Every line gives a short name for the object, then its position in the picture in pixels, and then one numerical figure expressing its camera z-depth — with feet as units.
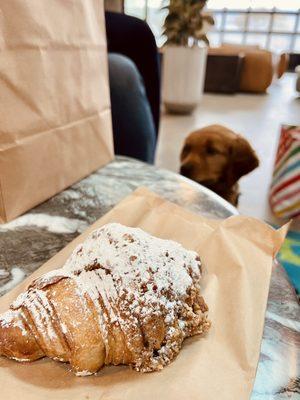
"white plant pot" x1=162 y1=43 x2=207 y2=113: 12.84
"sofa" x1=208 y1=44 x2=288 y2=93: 19.26
